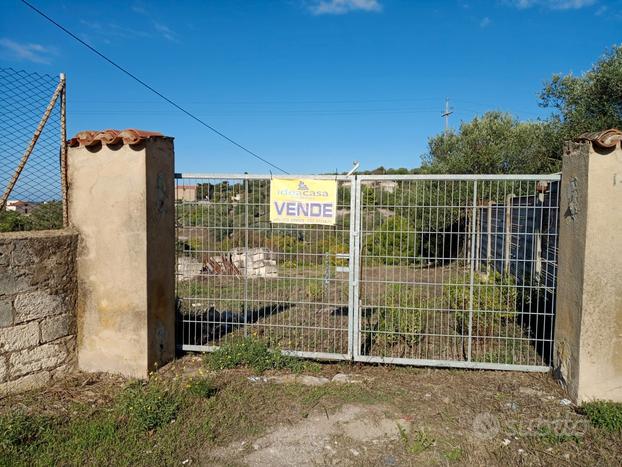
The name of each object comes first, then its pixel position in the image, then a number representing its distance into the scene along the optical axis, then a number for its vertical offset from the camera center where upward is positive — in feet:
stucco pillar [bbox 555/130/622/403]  13.87 -1.42
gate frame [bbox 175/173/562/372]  16.63 -2.42
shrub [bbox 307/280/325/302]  21.94 -3.95
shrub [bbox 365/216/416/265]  17.03 -0.78
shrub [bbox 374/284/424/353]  18.53 -4.42
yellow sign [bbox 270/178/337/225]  17.49 +0.74
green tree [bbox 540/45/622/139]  34.96 +10.34
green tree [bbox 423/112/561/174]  51.93 +9.41
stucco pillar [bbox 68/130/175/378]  16.12 -1.05
